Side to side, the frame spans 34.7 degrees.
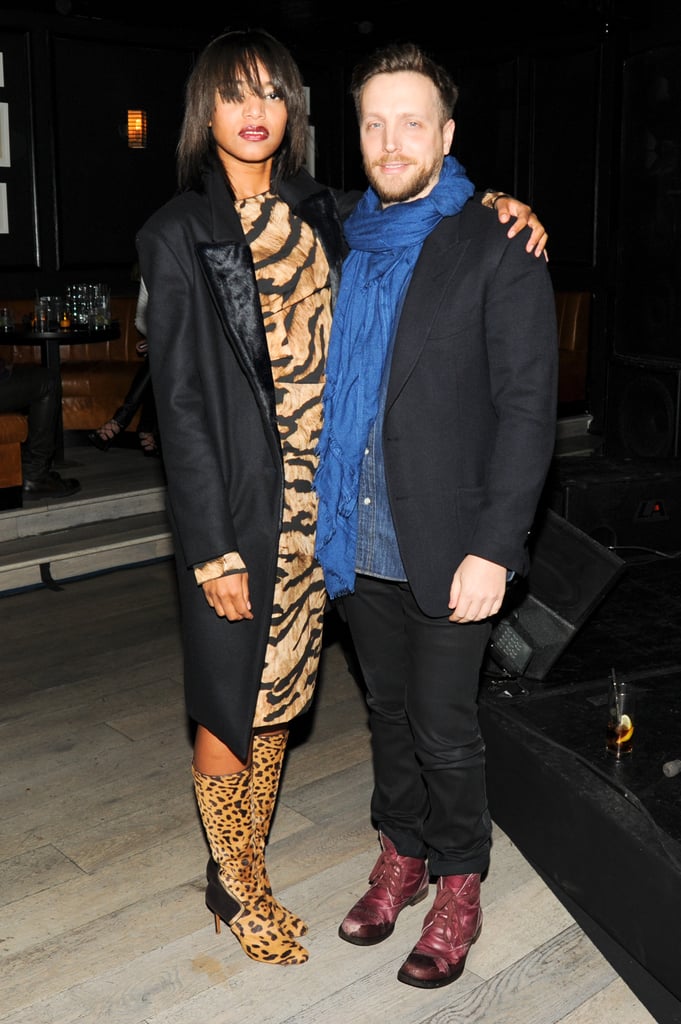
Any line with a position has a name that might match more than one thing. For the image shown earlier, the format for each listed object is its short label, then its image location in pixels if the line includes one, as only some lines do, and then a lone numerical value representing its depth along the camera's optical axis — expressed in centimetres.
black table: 571
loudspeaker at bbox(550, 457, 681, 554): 419
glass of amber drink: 252
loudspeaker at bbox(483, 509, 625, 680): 301
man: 184
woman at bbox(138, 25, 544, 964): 184
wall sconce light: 699
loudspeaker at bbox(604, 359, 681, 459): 502
